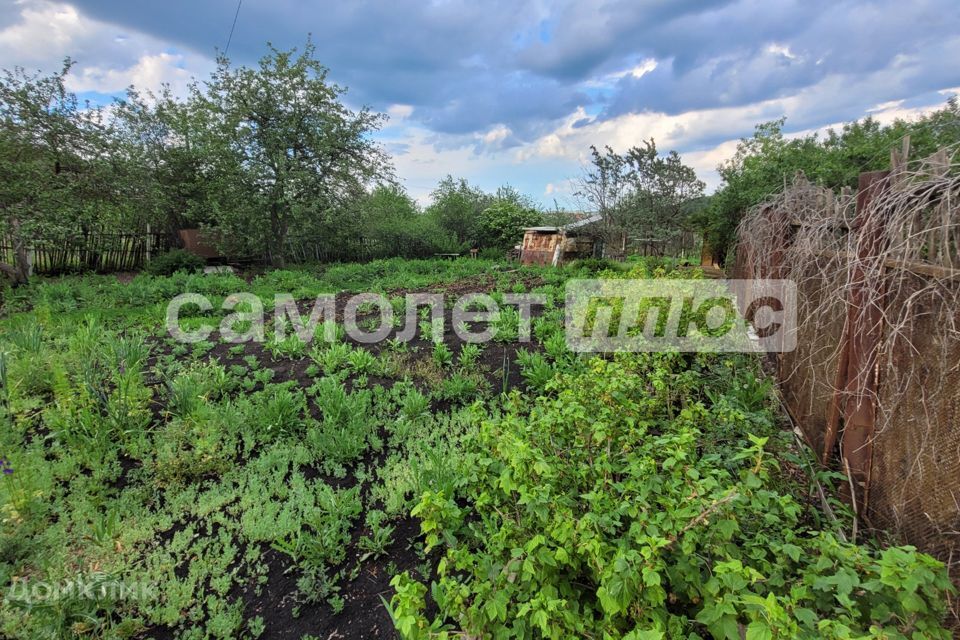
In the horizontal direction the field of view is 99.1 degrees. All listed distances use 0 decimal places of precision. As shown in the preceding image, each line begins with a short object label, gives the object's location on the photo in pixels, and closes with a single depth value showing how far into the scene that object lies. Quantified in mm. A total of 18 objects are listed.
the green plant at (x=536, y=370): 3611
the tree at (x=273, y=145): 11062
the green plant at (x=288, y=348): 4465
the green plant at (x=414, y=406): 3311
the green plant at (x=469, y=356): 4185
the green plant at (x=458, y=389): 3648
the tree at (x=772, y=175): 9602
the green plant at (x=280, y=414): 3062
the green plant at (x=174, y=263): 9992
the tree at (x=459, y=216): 17688
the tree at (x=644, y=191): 11742
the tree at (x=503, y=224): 17203
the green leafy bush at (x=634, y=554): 1020
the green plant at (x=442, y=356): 4274
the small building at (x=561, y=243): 13000
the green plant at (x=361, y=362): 4121
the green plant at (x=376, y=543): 2119
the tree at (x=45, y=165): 7973
